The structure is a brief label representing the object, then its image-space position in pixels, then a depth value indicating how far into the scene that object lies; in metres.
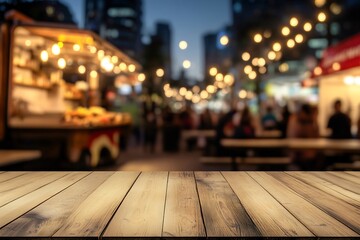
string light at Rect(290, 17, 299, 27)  11.12
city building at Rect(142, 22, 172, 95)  40.50
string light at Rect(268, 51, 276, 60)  15.42
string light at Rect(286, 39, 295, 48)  12.87
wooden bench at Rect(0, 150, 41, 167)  5.19
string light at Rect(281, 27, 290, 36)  12.08
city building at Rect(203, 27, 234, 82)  170.56
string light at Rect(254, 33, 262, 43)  13.52
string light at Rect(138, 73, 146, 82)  20.74
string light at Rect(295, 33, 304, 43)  12.54
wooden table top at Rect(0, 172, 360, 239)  1.65
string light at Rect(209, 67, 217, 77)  20.81
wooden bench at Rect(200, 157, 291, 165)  9.72
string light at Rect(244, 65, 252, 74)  20.72
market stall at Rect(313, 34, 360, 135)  12.86
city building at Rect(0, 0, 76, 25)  18.33
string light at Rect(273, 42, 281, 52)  13.98
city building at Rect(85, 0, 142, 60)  97.44
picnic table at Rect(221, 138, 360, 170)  7.08
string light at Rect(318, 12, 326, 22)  10.75
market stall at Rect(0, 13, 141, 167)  7.99
